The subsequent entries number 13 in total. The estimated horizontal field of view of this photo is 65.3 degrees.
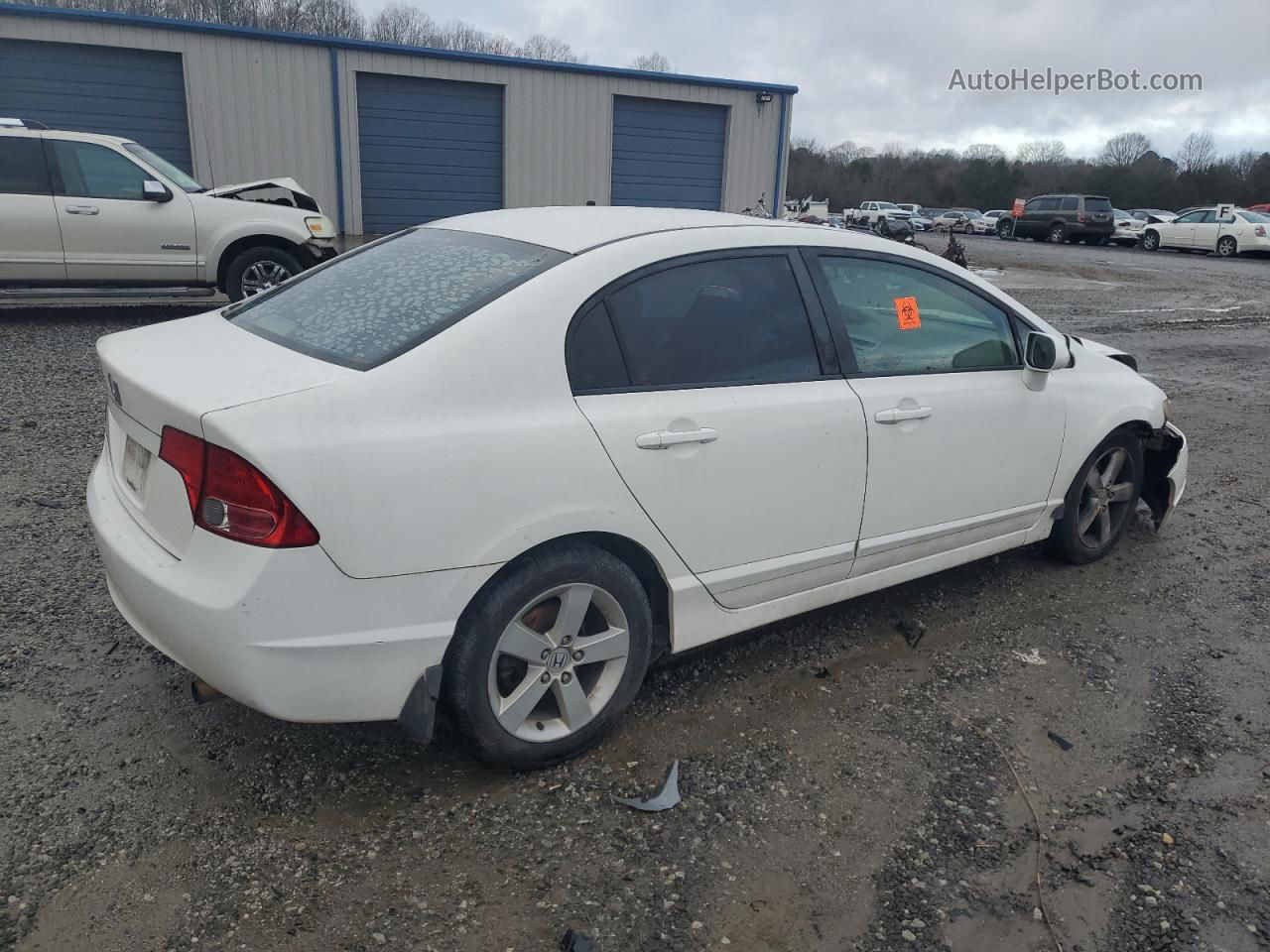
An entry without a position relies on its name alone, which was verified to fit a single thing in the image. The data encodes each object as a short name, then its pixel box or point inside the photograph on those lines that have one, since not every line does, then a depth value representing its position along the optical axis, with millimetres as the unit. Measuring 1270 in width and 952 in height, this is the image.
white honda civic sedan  2436
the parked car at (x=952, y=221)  45253
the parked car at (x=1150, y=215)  34578
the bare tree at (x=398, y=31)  58344
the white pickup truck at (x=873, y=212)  42344
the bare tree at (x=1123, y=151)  74500
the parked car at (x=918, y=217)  47375
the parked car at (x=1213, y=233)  28562
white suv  9148
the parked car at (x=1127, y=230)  34562
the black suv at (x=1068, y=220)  34188
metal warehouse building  14586
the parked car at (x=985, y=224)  43812
